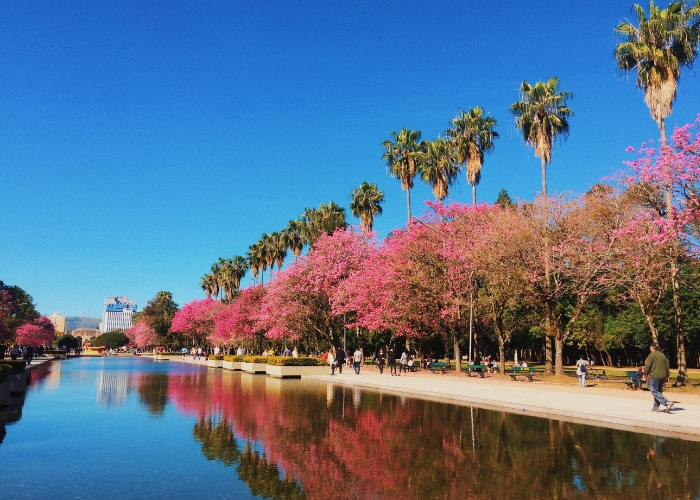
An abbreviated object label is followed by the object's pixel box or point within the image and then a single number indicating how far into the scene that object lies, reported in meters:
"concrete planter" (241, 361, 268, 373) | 39.84
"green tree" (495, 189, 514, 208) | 72.94
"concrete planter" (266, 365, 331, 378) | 34.59
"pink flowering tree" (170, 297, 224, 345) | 89.06
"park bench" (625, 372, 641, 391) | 24.89
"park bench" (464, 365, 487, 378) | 32.46
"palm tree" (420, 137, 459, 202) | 42.94
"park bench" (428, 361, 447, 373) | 39.25
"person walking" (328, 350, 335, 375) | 34.41
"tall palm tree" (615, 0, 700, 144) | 26.12
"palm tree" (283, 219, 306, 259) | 64.19
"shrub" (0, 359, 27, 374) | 23.54
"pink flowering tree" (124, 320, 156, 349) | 118.17
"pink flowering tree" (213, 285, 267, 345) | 66.75
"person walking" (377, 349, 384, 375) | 38.87
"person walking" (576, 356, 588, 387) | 26.39
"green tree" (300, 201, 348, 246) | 51.41
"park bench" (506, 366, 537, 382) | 29.49
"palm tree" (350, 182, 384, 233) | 53.72
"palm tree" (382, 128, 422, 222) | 46.44
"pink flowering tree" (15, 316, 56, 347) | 78.06
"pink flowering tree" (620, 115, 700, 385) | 22.73
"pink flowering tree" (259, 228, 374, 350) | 46.25
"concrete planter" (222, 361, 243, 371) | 45.74
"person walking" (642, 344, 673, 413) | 15.62
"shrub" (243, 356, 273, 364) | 40.00
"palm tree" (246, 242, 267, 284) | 73.50
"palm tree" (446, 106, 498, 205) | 39.50
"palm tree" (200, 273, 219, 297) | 102.31
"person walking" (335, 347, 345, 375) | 35.69
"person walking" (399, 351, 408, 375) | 38.19
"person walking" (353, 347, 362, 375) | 35.97
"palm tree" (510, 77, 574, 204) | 32.91
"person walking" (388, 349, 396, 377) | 35.20
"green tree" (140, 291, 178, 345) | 116.88
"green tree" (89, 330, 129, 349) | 155.50
